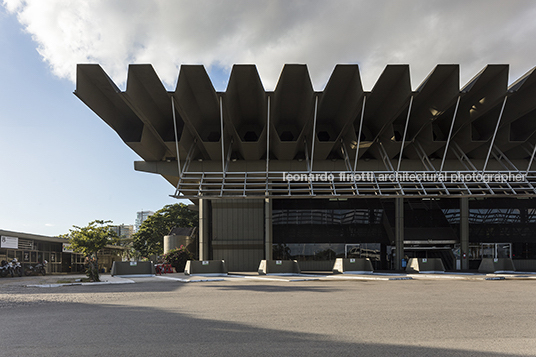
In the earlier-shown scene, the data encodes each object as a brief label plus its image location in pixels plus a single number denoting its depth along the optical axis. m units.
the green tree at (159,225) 65.06
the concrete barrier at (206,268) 25.44
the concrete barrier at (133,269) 26.09
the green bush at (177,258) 35.03
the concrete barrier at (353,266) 26.88
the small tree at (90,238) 25.11
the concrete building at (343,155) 24.42
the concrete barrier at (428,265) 27.00
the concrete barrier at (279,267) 25.58
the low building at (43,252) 31.39
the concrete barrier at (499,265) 26.77
